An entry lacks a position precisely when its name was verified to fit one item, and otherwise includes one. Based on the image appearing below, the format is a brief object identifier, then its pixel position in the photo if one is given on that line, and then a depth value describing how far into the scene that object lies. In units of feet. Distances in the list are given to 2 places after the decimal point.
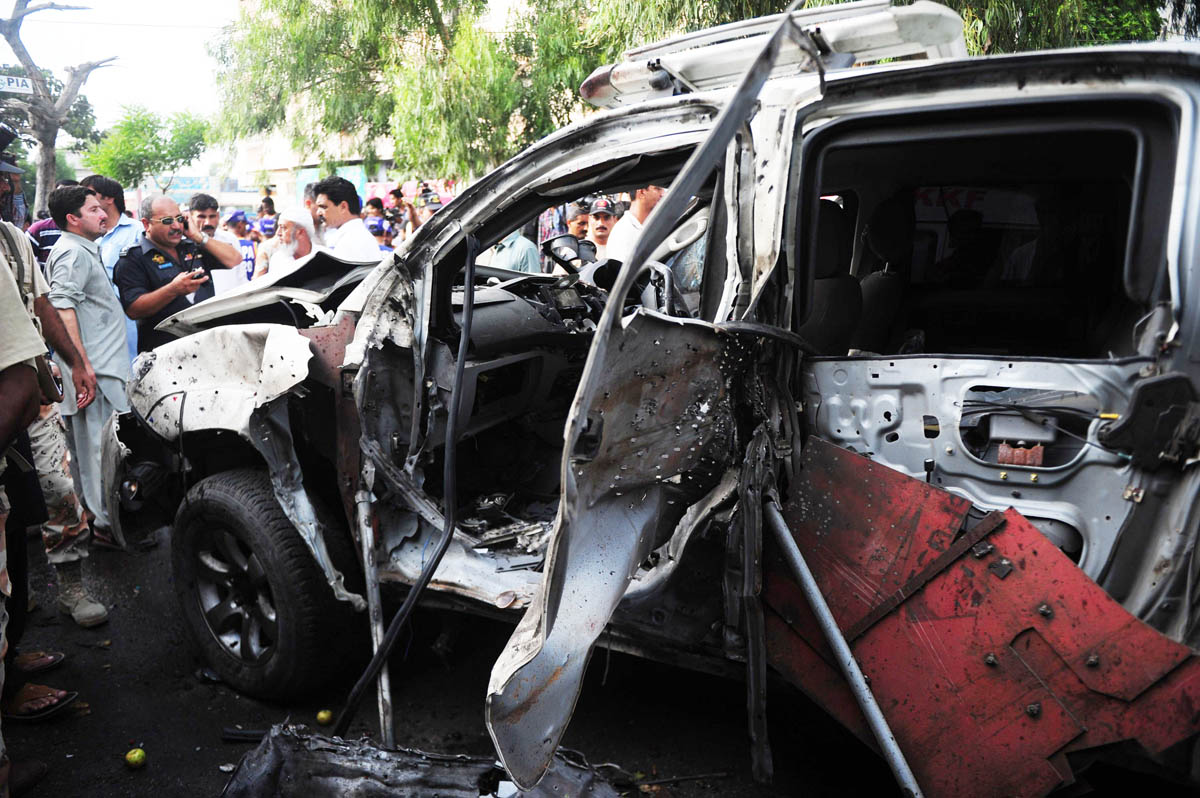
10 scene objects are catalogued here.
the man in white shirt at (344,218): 17.93
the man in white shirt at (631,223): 18.39
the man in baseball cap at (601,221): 19.49
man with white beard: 19.65
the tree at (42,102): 59.26
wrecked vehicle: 6.19
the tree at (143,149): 109.81
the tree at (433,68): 39.06
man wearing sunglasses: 16.38
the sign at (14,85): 35.32
